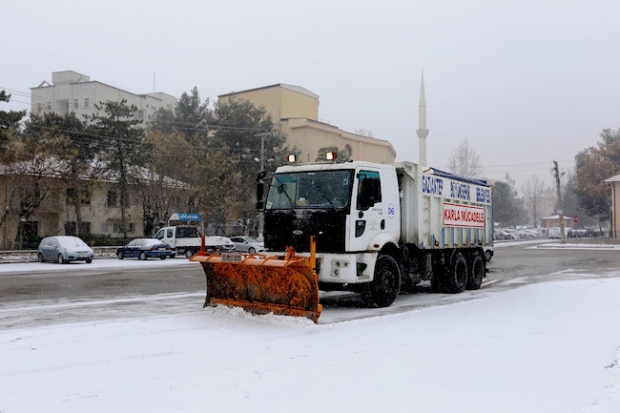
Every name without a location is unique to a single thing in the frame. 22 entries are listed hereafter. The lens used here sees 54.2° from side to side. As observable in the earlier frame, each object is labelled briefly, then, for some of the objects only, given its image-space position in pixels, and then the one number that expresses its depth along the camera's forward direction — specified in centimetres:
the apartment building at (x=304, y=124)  6731
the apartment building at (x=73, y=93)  8000
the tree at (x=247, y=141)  5581
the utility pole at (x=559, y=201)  5716
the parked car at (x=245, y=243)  3934
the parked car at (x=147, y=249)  3575
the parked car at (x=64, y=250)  3156
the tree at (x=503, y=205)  9938
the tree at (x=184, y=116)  7350
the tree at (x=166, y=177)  4519
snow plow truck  1072
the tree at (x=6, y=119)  3456
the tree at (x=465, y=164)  8231
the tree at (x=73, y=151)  4072
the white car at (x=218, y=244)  3800
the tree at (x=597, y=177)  7481
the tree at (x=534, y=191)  11842
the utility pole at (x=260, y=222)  5741
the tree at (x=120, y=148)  4553
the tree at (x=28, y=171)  3700
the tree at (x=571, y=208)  12135
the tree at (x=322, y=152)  5857
